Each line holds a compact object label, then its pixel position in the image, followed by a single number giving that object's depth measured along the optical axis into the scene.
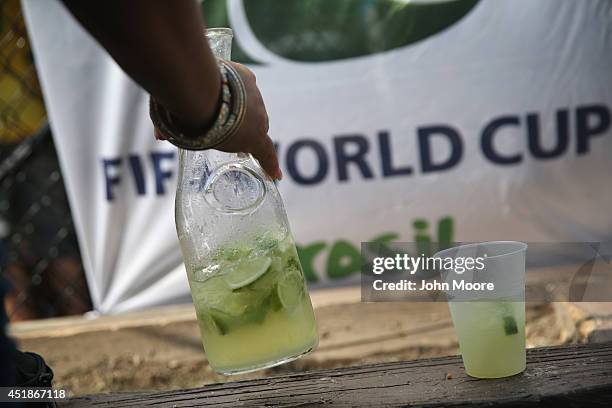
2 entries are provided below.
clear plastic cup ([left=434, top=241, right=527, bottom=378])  1.20
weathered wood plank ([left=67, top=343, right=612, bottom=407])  1.11
